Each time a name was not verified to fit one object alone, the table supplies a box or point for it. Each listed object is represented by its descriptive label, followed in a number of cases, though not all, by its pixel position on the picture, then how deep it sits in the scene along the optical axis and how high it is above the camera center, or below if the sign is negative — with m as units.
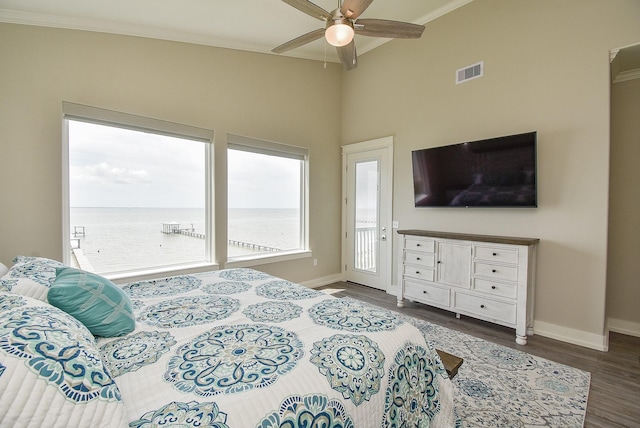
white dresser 2.83 -0.72
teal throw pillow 1.27 -0.44
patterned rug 1.80 -1.30
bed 0.72 -0.59
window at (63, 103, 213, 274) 2.87 +0.17
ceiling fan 2.04 +1.44
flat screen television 2.96 +0.42
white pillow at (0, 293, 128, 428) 0.64 -0.43
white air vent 3.41 +1.67
